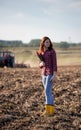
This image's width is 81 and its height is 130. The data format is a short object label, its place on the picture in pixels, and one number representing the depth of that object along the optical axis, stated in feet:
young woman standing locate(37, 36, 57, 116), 30.68
